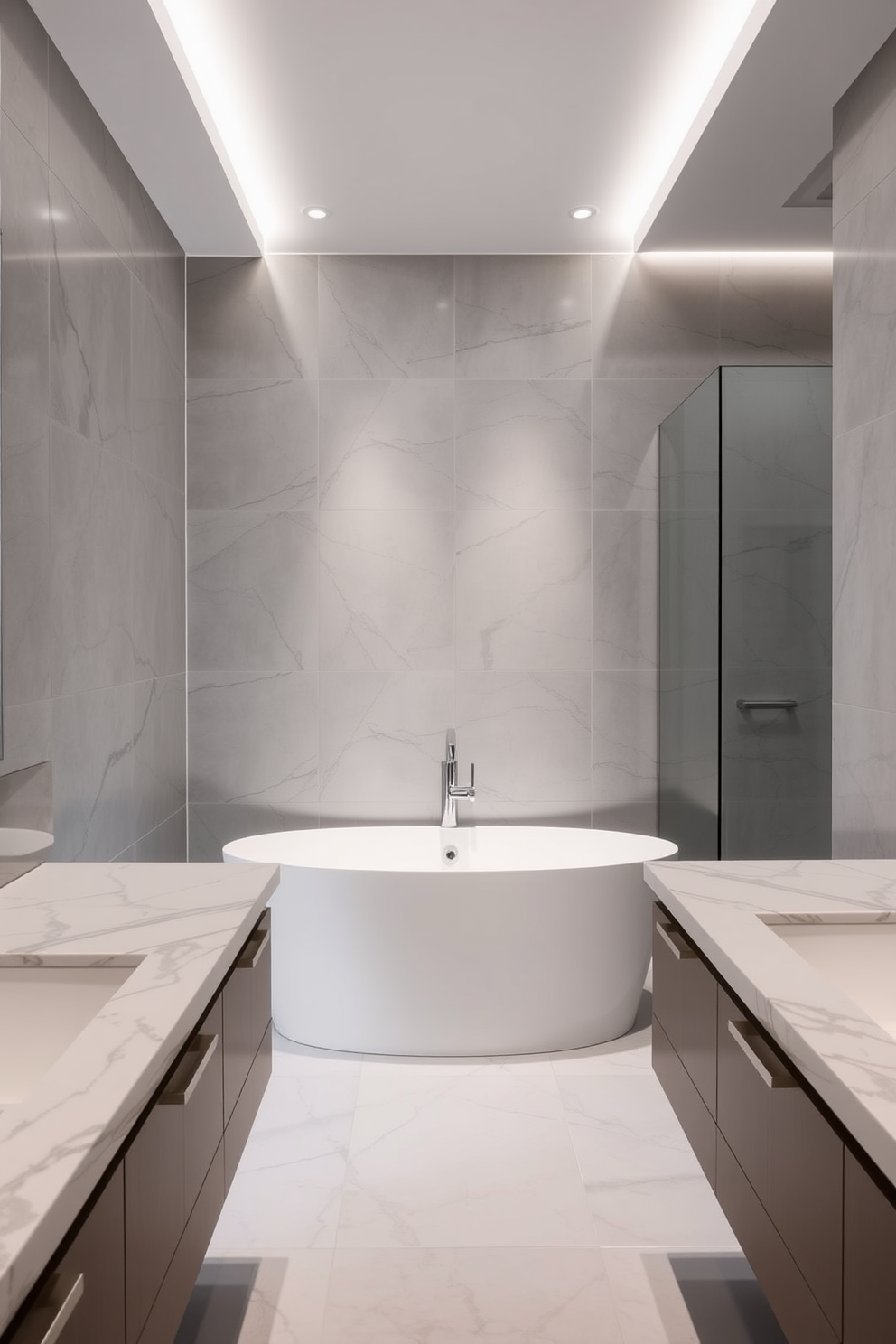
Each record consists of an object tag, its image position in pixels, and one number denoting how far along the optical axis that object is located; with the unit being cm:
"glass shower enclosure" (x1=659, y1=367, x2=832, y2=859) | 302
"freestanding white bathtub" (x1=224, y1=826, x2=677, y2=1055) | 292
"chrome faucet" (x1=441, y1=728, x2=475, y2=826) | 367
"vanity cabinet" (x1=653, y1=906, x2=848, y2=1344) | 103
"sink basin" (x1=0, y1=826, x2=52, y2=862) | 194
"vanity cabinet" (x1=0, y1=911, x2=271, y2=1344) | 83
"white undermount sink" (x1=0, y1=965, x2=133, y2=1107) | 128
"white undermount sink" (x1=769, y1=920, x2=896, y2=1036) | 150
